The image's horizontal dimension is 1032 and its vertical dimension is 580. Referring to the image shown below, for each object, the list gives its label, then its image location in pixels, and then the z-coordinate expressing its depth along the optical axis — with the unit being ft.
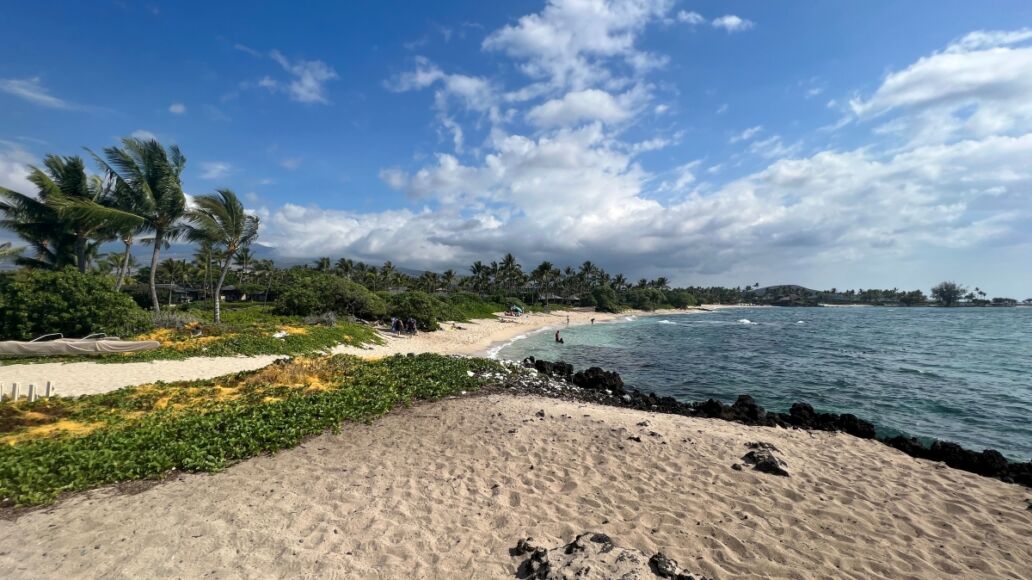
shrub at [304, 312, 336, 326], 94.48
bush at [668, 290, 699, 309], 432.25
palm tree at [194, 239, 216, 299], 193.16
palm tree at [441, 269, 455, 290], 304.30
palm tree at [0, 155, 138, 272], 72.28
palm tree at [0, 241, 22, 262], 77.17
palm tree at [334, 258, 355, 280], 274.98
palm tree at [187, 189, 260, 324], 83.53
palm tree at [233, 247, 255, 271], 178.12
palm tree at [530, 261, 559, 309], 322.55
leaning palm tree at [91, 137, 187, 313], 79.87
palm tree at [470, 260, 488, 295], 326.03
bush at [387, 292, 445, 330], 120.88
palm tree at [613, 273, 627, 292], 433.07
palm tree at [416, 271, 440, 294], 299.27
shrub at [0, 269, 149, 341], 54.54
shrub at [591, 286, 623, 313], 324.39
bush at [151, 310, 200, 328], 73.08
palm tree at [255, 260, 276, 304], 260.38
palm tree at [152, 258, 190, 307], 237.66
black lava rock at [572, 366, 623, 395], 61.31
